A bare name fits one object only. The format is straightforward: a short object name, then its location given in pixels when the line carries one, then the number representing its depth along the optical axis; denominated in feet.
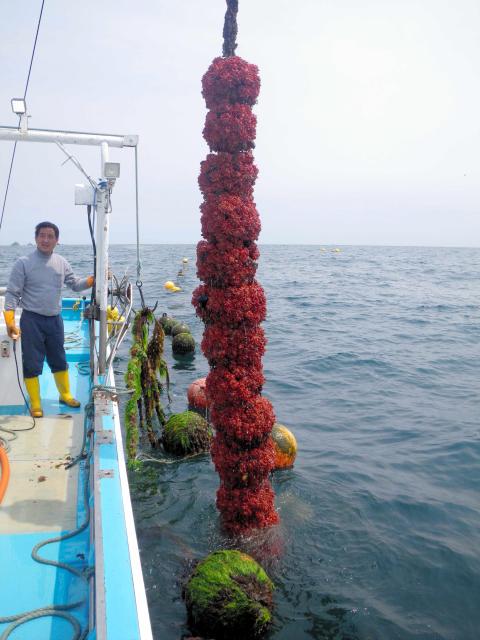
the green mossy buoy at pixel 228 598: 16.08
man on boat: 21.54
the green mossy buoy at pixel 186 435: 29.99
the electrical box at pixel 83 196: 23.45
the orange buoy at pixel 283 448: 29.12
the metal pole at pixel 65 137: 22.74
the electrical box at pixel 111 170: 20.96
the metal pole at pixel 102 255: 22.40
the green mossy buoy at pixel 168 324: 64.22
